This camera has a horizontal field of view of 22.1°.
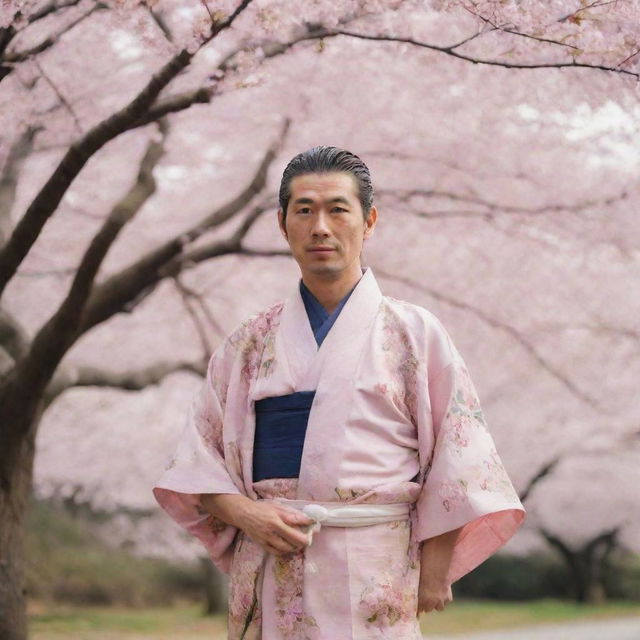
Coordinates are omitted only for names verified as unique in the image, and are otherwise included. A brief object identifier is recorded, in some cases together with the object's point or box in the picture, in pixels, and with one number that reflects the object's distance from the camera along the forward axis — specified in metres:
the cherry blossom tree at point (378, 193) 4.93
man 2.86
